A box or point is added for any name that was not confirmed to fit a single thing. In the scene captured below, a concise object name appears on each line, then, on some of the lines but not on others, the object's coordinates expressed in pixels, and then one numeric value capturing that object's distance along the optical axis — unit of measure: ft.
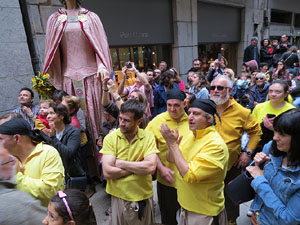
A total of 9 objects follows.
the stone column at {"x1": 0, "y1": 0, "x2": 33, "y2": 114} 13.12
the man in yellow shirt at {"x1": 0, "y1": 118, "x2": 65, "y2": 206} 5.36
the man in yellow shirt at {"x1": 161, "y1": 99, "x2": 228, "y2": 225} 5.41
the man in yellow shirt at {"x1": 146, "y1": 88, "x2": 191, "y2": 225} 7.72
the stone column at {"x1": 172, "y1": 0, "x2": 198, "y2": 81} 26.09
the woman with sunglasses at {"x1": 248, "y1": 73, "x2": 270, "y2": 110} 14.98
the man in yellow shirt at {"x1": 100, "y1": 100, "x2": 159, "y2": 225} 6.41
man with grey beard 8.35
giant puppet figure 10.58
